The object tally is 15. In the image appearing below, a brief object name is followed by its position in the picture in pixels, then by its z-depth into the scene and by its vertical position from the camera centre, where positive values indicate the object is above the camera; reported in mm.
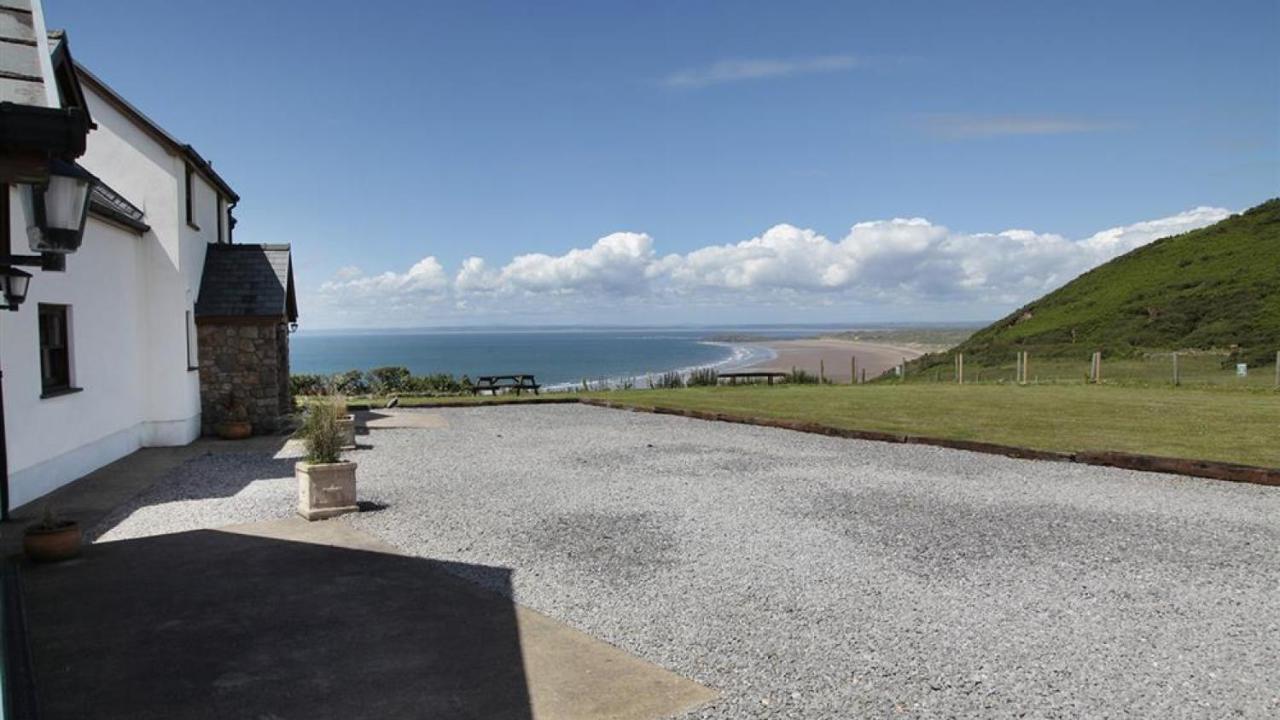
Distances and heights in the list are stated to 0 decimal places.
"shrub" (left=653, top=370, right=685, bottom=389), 32125 -1794
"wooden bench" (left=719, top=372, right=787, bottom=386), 31081 -1518
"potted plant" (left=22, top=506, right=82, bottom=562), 7008 -1655
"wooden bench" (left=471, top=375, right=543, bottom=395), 27469 -1500
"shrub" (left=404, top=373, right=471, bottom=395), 29547 -1593
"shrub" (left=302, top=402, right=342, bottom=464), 9117 -1033
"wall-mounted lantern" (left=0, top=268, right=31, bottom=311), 6852 +609
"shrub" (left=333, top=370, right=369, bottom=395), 29492 -1422
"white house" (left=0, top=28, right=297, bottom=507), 10094 +549
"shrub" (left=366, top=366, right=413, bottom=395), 29969 -1365
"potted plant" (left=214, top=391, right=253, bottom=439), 15765 -1493
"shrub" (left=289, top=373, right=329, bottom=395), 27531 -1353
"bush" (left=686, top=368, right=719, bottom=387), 32156 -1674
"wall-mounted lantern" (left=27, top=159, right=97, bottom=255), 4426 +786
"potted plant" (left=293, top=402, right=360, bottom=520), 8766 -1407
